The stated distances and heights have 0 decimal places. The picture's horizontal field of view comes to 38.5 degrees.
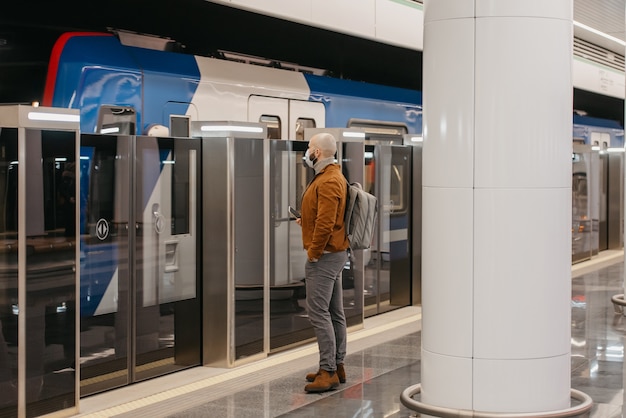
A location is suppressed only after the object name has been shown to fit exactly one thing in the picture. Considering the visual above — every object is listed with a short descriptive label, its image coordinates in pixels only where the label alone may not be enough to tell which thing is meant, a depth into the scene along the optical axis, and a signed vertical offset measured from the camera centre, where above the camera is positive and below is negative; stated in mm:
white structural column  4965 -60
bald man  6078 -409
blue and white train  7527 +915
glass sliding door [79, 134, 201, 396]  6375 -522
